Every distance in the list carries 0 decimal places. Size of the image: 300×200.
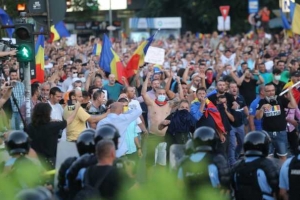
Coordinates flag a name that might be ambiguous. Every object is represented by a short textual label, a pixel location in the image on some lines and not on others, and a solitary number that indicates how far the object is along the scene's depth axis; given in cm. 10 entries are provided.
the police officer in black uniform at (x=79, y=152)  1828
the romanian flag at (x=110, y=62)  4211
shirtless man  3106
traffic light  2755
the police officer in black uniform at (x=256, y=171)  1805
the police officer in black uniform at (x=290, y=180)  1817
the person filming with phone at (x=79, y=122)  2717
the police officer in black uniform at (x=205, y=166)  1794
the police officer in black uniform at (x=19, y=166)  1605
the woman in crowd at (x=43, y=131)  2210
